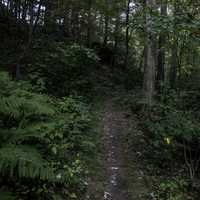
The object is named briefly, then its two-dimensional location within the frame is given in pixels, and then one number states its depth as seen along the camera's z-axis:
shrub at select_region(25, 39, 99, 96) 10.30
